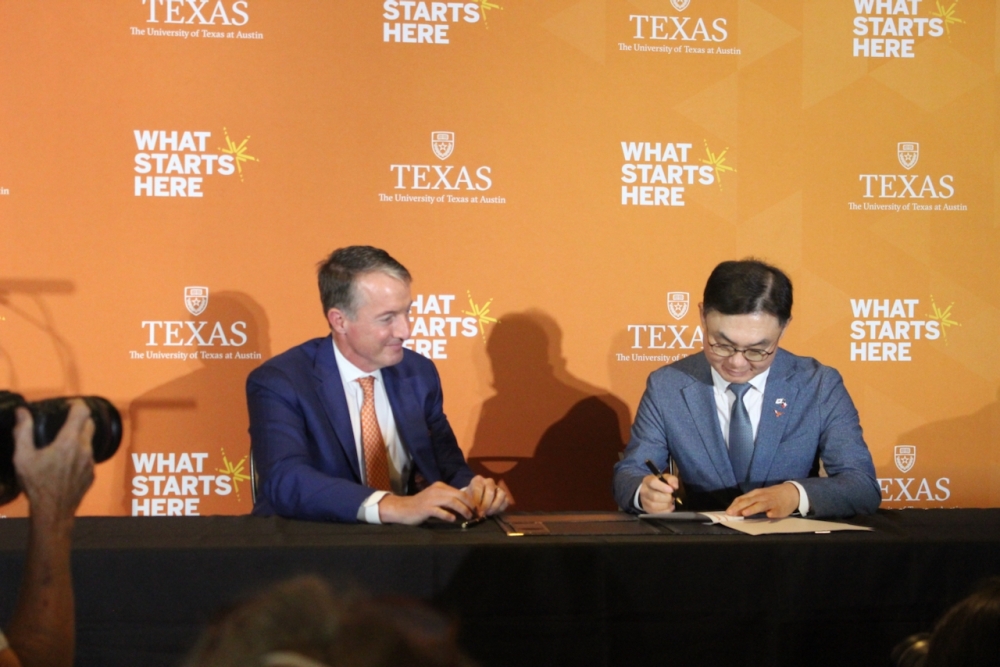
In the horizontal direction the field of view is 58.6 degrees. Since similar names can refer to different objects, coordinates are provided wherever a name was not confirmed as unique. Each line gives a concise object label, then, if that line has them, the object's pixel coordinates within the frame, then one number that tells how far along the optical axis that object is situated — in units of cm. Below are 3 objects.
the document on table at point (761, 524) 188
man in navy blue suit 236
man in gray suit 235
